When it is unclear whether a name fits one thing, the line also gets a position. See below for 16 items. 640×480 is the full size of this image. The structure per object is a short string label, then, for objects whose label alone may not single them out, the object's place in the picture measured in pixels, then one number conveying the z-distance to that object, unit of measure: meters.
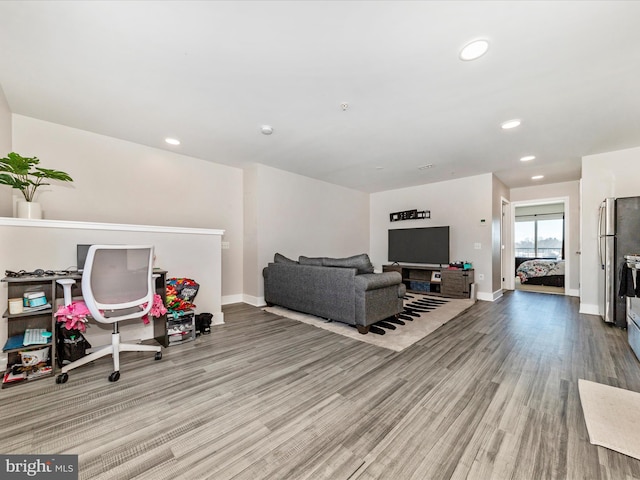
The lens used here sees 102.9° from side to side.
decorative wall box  6.12
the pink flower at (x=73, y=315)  2.02
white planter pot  2.45
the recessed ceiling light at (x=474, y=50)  1.81
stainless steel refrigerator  3.36
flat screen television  5.66
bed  6.57
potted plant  2.20
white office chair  1.99
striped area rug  2.90
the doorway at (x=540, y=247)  6.27
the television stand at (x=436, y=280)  5.09
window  8.55
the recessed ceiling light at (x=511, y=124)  2.98
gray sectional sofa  3.11
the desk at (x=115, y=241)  2.25
